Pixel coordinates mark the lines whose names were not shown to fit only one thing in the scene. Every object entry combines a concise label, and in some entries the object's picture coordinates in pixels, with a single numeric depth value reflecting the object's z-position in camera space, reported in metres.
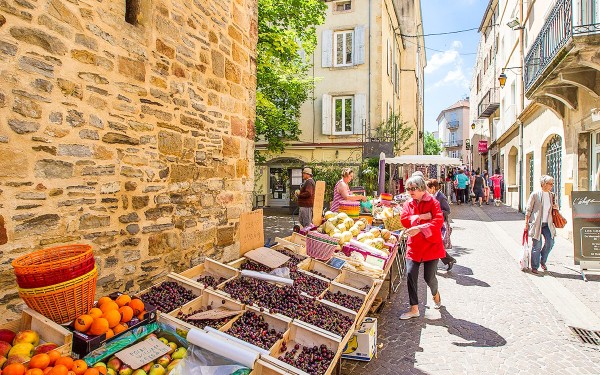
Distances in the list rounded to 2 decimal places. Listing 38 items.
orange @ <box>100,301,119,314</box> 2.50
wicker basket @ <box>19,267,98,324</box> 2.28
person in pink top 7.36
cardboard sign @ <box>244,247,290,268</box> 4.02
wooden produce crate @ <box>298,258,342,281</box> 4.37
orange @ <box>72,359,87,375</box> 2.05
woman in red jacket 4.69
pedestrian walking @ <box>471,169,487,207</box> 19.34
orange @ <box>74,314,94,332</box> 2.33
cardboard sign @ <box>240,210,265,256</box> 4.16
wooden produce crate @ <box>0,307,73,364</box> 2.18
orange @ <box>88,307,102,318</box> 2.42
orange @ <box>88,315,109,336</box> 2.33
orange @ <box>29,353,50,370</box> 1.96
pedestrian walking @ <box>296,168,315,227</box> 9.23
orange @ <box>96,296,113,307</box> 2.57
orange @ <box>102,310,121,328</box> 2.44
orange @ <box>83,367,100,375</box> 2.04
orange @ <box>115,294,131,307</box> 2.65
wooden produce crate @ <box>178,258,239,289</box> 3.69
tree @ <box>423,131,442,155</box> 55.16
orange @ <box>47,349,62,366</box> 2.03
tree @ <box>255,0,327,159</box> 9.78
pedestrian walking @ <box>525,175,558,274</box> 6.64
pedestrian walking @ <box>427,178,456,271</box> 6.56
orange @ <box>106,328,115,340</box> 2.36
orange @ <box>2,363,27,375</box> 1.87
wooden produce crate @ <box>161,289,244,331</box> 3.00
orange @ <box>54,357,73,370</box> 2.02
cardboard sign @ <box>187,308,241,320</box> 2.88
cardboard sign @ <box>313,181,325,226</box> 6.21
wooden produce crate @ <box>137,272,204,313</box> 3.31
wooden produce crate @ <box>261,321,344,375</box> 2.78
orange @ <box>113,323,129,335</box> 2.45
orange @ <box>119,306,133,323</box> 2.56
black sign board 6.42
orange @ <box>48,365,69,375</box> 1.92
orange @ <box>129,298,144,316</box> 2.66
